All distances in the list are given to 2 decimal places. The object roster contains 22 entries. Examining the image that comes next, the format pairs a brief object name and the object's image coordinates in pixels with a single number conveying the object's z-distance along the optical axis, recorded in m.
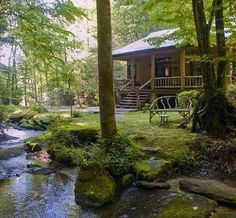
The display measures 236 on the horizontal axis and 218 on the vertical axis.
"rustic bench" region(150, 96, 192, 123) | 6.60
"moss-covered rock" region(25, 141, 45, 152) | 6.64
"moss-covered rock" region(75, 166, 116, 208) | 3.58
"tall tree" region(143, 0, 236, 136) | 4.99
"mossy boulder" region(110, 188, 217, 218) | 2.88
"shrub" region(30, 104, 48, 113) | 12.96
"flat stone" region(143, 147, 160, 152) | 4.54
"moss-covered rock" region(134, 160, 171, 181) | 3.75
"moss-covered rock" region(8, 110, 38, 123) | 11.65
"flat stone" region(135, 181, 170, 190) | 3.45
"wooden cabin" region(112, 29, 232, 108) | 11.86
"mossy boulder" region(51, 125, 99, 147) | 5.83
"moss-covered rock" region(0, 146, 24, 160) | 6.54
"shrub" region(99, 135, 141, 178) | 4.00
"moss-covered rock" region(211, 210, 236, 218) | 2.69
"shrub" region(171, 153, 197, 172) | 4.05
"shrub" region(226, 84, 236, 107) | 5.30
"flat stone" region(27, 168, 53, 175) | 5.08
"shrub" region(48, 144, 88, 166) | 4.39
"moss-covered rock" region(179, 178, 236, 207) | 3.01
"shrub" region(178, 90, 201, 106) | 9.10
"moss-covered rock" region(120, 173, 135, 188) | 3.82
